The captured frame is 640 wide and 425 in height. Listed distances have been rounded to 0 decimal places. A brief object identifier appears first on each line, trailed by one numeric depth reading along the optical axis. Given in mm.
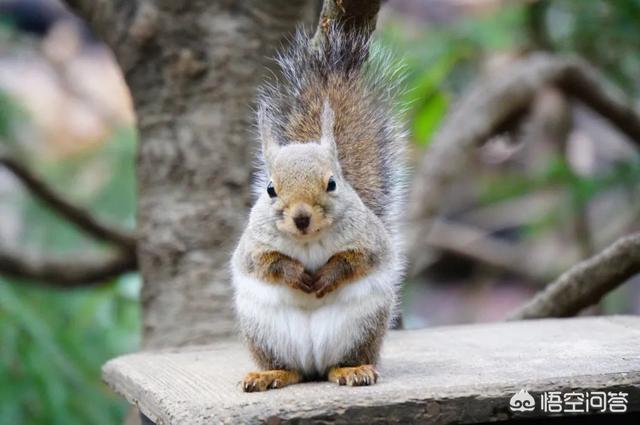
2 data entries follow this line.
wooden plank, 2617
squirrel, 2961
